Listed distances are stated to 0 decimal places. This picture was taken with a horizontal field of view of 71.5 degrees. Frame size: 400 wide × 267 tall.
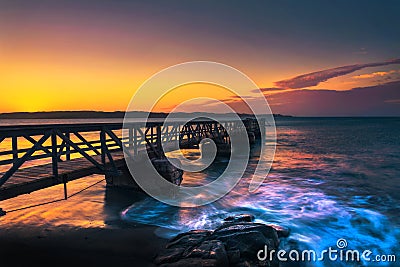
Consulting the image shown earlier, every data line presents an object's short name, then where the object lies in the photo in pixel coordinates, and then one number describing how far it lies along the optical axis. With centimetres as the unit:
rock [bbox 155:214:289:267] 636
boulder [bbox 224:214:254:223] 1007
